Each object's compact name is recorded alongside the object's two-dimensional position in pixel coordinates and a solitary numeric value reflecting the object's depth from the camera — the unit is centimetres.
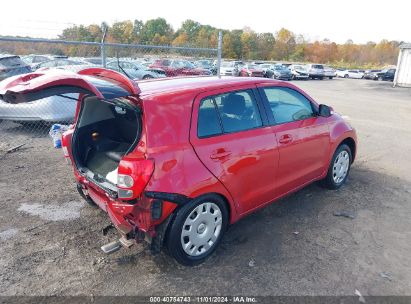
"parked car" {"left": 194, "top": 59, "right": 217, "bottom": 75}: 1541
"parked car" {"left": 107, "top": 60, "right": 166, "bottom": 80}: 1675
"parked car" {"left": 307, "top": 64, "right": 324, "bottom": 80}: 3297
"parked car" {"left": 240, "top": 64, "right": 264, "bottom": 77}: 2790
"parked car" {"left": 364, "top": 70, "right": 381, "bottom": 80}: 3703
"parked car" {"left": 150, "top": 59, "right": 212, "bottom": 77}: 1349
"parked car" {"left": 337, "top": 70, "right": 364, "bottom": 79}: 3947
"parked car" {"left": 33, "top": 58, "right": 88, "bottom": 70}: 1499
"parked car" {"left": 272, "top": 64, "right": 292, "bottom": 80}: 2948
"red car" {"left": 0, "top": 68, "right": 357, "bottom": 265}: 264
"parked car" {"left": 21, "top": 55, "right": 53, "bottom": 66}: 1662
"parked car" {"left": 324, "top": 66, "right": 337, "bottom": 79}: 3467
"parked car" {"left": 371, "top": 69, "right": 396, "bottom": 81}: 3503
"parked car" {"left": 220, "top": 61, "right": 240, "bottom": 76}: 2700
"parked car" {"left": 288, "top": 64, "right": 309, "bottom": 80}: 3219
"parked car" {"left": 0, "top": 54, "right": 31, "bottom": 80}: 1078
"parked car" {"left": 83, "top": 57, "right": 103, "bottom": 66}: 1181
